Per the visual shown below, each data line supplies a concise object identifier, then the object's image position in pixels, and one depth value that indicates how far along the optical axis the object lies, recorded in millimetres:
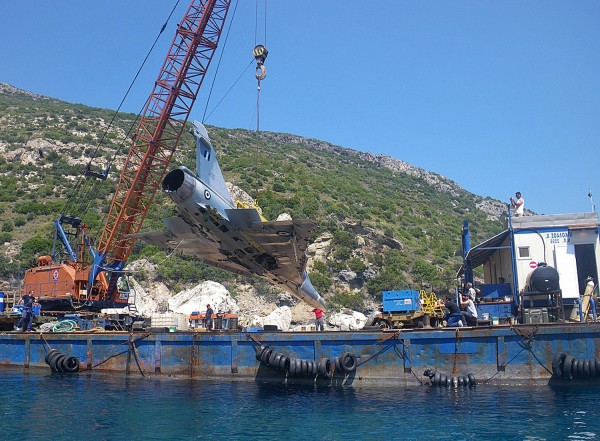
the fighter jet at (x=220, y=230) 22109
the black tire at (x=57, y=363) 26706
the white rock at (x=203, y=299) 46156
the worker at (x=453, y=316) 23172
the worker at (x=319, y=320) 29078
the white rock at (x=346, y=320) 45000
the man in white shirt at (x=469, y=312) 23172
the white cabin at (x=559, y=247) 24891
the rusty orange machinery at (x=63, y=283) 35844
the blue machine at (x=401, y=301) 24781
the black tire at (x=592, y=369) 20703
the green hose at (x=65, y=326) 29984
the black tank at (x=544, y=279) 23594
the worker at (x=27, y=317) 30969
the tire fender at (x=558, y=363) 21250
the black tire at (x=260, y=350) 23812
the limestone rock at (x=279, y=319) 45406
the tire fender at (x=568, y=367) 21016
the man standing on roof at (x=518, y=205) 27219
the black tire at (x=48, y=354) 27223
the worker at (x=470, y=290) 24469
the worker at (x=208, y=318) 28697
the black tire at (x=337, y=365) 22731
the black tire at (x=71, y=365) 26703
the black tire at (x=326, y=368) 22781
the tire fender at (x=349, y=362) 22641
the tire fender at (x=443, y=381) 22030
